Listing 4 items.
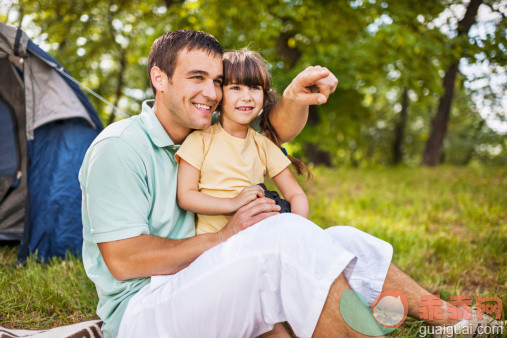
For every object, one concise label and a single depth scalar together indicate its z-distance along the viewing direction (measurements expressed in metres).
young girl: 1.79
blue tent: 2.83
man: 1.29
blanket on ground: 1.76
